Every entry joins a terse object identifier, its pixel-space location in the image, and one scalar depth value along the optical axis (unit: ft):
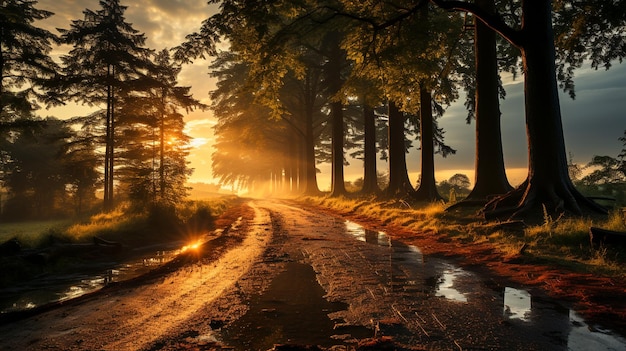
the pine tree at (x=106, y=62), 68.69
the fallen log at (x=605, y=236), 19.98
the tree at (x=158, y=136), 50.37
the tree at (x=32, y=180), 123.34
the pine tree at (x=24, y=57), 59.98
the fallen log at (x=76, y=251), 23.45
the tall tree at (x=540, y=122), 31.19
